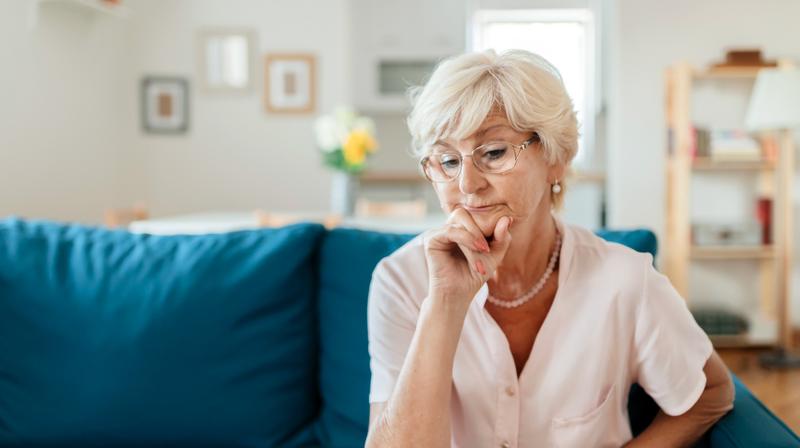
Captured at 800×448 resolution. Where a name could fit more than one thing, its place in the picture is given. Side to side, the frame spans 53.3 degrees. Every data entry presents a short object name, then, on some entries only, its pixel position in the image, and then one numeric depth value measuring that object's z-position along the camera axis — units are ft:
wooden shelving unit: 15.49
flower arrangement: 12.54
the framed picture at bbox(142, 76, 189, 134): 18.16
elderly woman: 4.17
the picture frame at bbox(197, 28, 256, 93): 18.19
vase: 13.23
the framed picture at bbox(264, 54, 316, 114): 18.15
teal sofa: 5.35
